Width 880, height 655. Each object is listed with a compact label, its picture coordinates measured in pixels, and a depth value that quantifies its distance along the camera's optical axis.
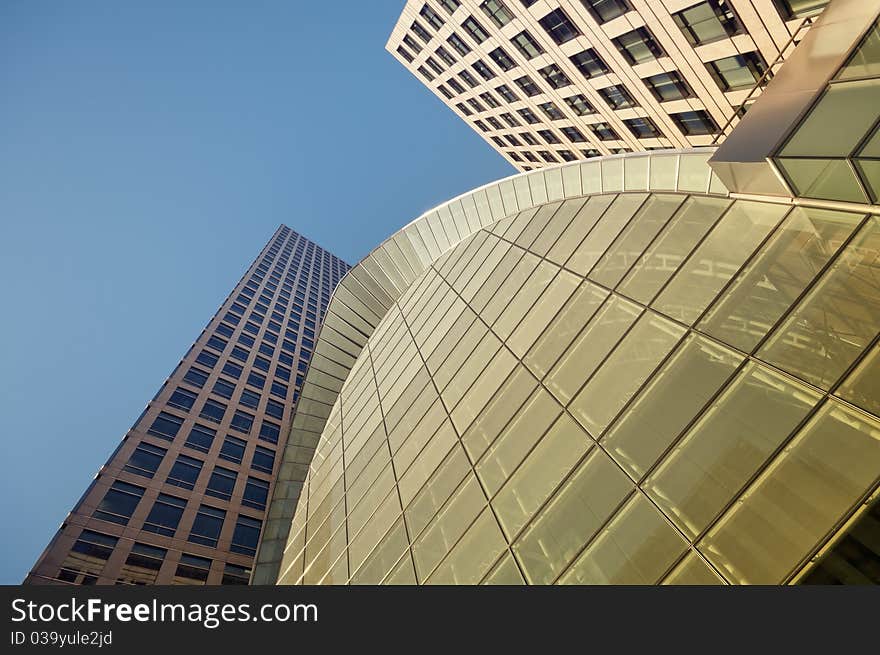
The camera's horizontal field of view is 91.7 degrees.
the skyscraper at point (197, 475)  32.47
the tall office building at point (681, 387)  6.08
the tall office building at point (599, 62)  21.06
